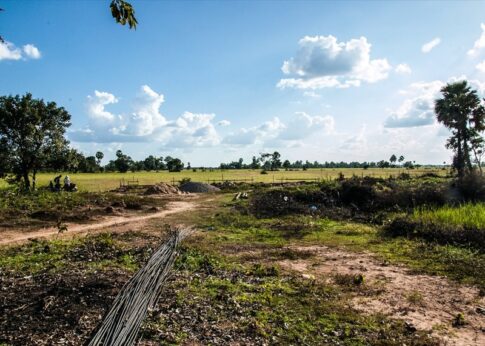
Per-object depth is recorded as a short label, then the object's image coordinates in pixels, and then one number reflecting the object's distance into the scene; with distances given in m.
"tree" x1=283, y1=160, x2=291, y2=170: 154.90
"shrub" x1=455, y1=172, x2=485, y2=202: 30.15
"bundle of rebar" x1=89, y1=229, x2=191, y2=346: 5.89
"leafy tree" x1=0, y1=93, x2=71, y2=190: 30.05
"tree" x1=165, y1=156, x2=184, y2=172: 118.56
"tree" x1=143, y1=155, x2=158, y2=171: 125.67
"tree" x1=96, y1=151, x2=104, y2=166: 118.94
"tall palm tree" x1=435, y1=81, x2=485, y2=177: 43.91
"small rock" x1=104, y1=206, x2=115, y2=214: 23.05
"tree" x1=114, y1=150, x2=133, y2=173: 111.07
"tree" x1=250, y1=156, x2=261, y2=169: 144.21
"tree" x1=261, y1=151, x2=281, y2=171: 146.25
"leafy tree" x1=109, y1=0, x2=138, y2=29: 3.71
